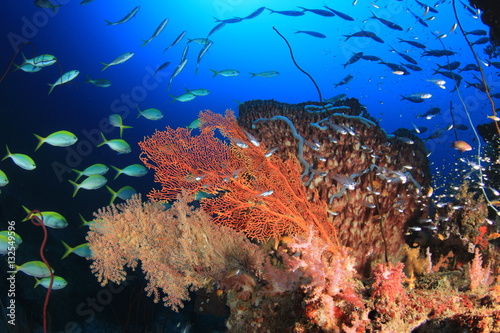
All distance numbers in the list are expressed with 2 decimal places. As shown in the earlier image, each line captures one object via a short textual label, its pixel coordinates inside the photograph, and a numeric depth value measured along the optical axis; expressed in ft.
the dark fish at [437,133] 17.17
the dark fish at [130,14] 23.37
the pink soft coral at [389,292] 6.60
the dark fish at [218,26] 24.91
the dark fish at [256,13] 27.90
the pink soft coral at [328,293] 6.69
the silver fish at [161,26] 24.05
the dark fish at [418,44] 24.38
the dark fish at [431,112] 20.11
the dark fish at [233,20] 29.78
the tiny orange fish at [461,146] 13.71
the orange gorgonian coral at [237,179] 11.96
